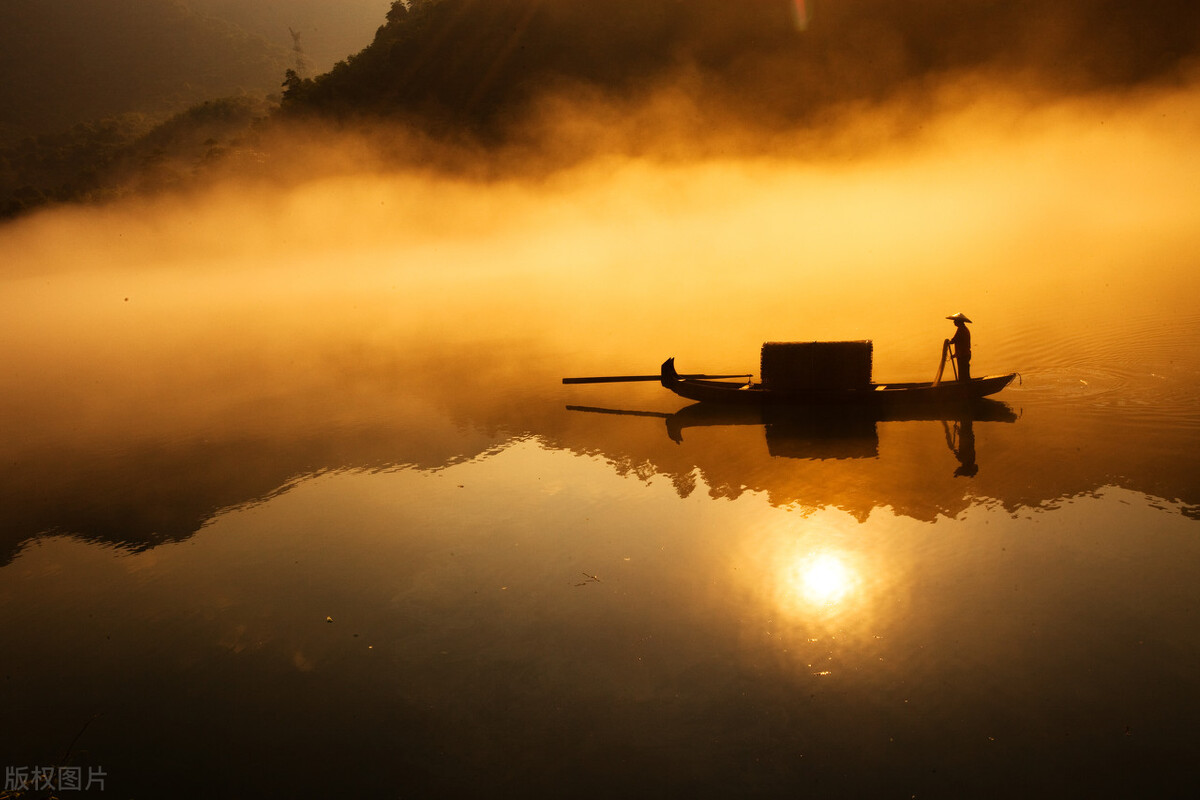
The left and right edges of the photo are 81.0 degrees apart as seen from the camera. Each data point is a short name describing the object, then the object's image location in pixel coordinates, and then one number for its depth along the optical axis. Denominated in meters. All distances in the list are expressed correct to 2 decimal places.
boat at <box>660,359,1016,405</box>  17.34
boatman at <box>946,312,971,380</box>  17.67
